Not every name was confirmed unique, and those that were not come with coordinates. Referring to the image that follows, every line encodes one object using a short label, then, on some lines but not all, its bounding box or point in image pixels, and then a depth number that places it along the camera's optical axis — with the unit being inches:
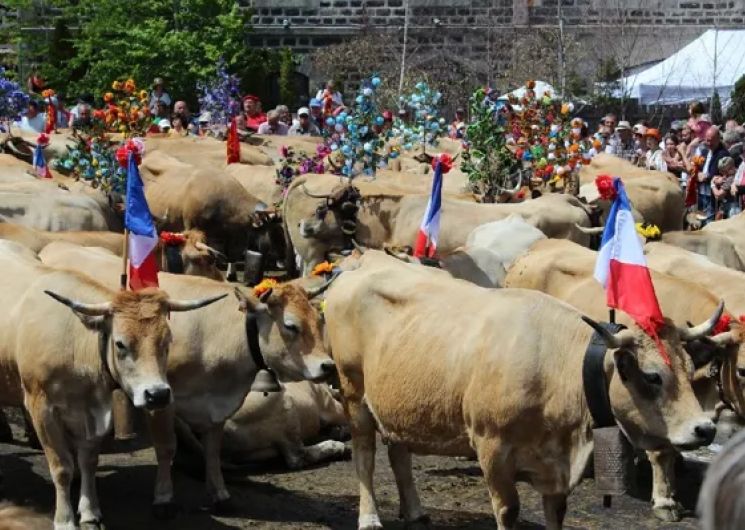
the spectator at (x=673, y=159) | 792.9
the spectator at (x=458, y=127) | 868.0
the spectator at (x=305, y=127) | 961.5
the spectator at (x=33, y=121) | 895.1
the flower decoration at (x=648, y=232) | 508.1
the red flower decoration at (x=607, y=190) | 306.0
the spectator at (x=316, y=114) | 966.4
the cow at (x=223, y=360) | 346.9
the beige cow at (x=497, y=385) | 267.1
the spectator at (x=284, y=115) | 1010.1
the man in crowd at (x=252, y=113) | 998.4
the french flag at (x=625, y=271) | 275.3
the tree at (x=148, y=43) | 1273.4
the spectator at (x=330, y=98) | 931.8
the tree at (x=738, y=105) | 1095.0
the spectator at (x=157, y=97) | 1023.0
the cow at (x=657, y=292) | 347.3
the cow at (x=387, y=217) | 537.6
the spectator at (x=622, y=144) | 873.5
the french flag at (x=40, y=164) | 691.8
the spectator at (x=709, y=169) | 688.4
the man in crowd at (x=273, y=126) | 968.3
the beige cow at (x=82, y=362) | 316.8
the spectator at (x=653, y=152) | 807.7
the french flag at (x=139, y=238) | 353.4
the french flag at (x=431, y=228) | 460.1
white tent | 1143.6
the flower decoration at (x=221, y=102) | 962.7
